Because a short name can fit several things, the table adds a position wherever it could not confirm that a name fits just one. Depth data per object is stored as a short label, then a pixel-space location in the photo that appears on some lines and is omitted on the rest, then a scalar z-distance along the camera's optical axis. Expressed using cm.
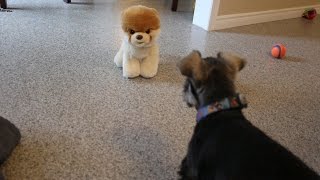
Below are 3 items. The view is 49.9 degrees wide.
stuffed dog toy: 163
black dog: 79
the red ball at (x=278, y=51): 221
